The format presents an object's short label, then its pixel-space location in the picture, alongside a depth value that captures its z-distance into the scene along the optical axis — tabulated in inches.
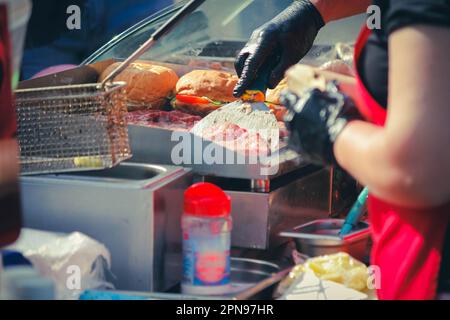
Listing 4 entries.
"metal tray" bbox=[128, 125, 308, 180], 86.4
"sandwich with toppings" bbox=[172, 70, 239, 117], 115.4
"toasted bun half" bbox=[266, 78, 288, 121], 109.8
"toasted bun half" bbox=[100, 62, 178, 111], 115.9
